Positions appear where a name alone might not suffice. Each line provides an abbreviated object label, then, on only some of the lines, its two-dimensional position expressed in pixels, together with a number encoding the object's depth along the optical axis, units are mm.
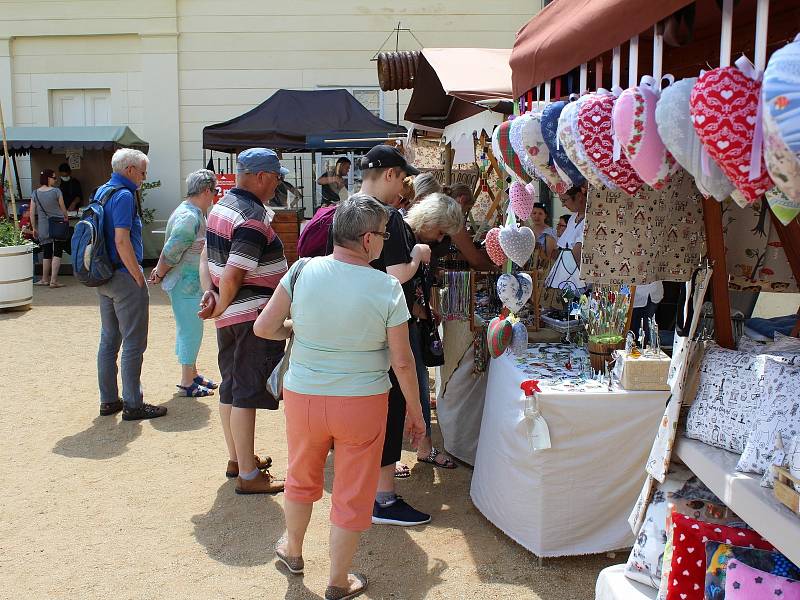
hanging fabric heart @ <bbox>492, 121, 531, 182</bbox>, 2752
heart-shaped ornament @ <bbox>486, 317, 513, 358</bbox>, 3402
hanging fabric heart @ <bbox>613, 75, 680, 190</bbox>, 1726
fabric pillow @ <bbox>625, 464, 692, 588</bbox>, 2191
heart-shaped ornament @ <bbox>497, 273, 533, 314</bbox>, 3471
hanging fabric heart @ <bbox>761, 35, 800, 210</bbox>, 1194
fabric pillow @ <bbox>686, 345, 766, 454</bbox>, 1951
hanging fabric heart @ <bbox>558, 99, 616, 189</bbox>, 1980
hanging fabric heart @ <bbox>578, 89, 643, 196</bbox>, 1921
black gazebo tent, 9969
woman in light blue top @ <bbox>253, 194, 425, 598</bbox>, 2580
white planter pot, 8508
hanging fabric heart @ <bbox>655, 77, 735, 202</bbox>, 1586
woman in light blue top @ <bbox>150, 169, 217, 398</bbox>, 5031
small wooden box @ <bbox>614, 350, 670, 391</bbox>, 3006
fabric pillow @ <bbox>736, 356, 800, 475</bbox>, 1784
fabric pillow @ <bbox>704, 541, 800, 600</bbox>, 1797
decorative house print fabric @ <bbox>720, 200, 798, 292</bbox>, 2264
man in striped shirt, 3533
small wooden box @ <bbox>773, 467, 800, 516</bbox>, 1601
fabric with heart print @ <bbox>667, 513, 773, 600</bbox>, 1942
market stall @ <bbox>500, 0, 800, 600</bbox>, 1434
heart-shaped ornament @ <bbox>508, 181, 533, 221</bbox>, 3236
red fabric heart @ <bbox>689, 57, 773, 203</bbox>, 1396
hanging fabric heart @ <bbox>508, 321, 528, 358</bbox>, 3441
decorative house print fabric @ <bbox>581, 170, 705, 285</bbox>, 2400
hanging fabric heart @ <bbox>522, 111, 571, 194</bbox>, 2348
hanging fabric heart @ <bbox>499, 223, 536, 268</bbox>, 3361
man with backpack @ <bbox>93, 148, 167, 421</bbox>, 4746
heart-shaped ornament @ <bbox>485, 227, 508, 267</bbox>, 3635
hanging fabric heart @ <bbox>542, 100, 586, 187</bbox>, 2256
